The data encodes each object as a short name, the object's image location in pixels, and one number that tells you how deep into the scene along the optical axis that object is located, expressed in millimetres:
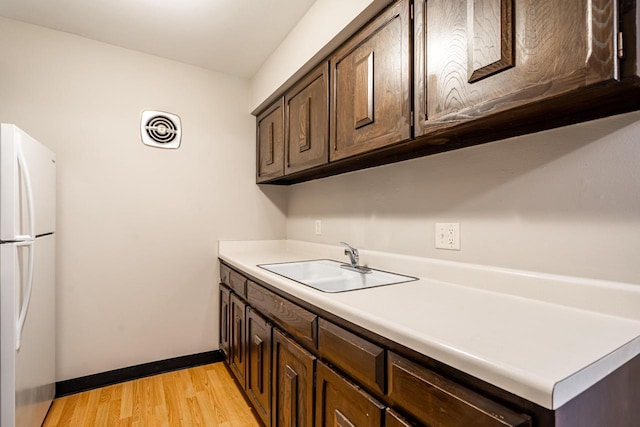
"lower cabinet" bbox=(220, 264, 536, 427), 657
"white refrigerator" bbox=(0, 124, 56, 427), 1327
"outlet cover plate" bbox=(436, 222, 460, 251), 1312
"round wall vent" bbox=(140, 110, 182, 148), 2285
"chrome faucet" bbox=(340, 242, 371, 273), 1713
